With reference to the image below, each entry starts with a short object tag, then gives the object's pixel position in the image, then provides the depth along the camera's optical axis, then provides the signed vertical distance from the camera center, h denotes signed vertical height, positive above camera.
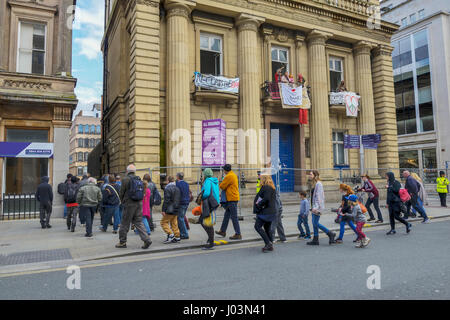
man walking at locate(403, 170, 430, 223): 11.41 -0.53
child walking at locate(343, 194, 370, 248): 7.31 -0.91
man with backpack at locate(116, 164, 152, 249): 7.32 -0.49
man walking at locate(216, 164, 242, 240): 8.30 -0.48
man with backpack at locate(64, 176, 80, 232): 10.29 -0.55
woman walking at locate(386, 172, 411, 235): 8.85 -0.70
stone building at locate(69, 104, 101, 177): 82.75 +12.22
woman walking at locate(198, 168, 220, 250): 7.23 -0.29
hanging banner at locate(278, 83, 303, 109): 17.64 +4.74
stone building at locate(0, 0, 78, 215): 13.25 +3.91
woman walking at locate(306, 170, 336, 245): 7.68 -0.71
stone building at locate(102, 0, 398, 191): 15.12 +6.06
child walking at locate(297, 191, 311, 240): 8.31 -0.94
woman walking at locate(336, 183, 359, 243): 7.66 -0.73
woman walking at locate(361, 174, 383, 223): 11.62 -0.47
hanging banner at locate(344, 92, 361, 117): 19.95 +4.83
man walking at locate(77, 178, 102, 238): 9.10 -0.44
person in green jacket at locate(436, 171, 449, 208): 16.19 -0.52
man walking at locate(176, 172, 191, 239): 8.29 -0.48
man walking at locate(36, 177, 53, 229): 10.77 -0.46
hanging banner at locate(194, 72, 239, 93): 15.99 +5.08
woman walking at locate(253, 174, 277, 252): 6.96 -0.63
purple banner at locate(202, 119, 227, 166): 16.02 +1.93
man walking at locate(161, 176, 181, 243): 7.87 -0.62
